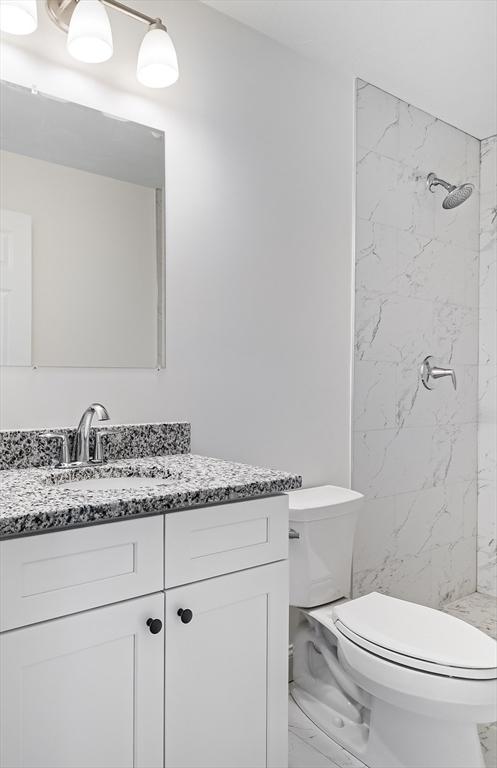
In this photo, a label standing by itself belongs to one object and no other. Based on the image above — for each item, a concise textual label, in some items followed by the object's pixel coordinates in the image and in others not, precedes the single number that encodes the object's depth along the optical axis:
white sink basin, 1.46
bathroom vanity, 1.05
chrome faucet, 1.56
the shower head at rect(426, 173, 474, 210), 2.58
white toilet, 1.47
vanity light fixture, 1.46
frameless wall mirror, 1.56
